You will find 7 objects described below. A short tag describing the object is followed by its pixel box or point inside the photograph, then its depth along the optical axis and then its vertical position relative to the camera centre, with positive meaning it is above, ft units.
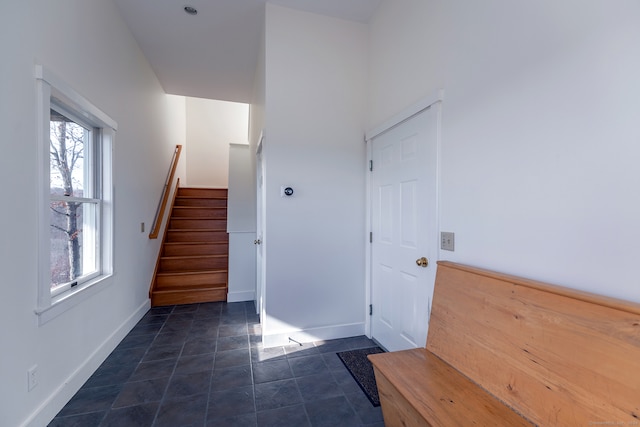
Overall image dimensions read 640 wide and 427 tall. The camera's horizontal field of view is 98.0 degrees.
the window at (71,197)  5.33 +0.27
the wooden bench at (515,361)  2.84 -1.92
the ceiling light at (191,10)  8.43 +6.11
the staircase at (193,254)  12.61 -2.33
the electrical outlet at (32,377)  4.91 -3.05
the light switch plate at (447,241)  5.66 -0.62
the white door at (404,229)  6.30 -0.49
